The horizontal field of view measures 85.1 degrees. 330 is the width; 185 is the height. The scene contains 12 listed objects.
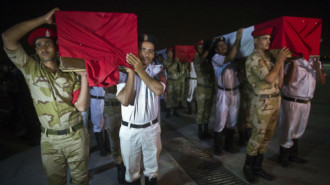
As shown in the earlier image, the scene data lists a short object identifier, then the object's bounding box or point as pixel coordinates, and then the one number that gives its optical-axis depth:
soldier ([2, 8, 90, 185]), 1.82
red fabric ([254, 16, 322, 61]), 2.64
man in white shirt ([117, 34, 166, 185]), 2.02
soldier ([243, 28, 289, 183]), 2.67
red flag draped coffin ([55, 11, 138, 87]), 1.57
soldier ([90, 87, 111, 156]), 3.82
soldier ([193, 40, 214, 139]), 4.45
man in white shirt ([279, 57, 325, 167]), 3.26
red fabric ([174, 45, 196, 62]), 6.95
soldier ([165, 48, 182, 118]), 7.04
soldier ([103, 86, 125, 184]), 2.94
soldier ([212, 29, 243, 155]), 3.78
